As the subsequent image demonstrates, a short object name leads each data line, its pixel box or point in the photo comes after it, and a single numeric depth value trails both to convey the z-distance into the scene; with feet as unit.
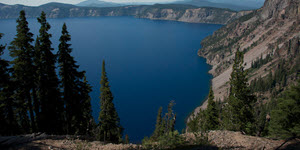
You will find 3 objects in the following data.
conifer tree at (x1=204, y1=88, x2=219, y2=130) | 121.46
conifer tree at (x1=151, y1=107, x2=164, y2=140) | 183.32
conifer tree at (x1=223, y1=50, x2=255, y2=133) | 96.48
